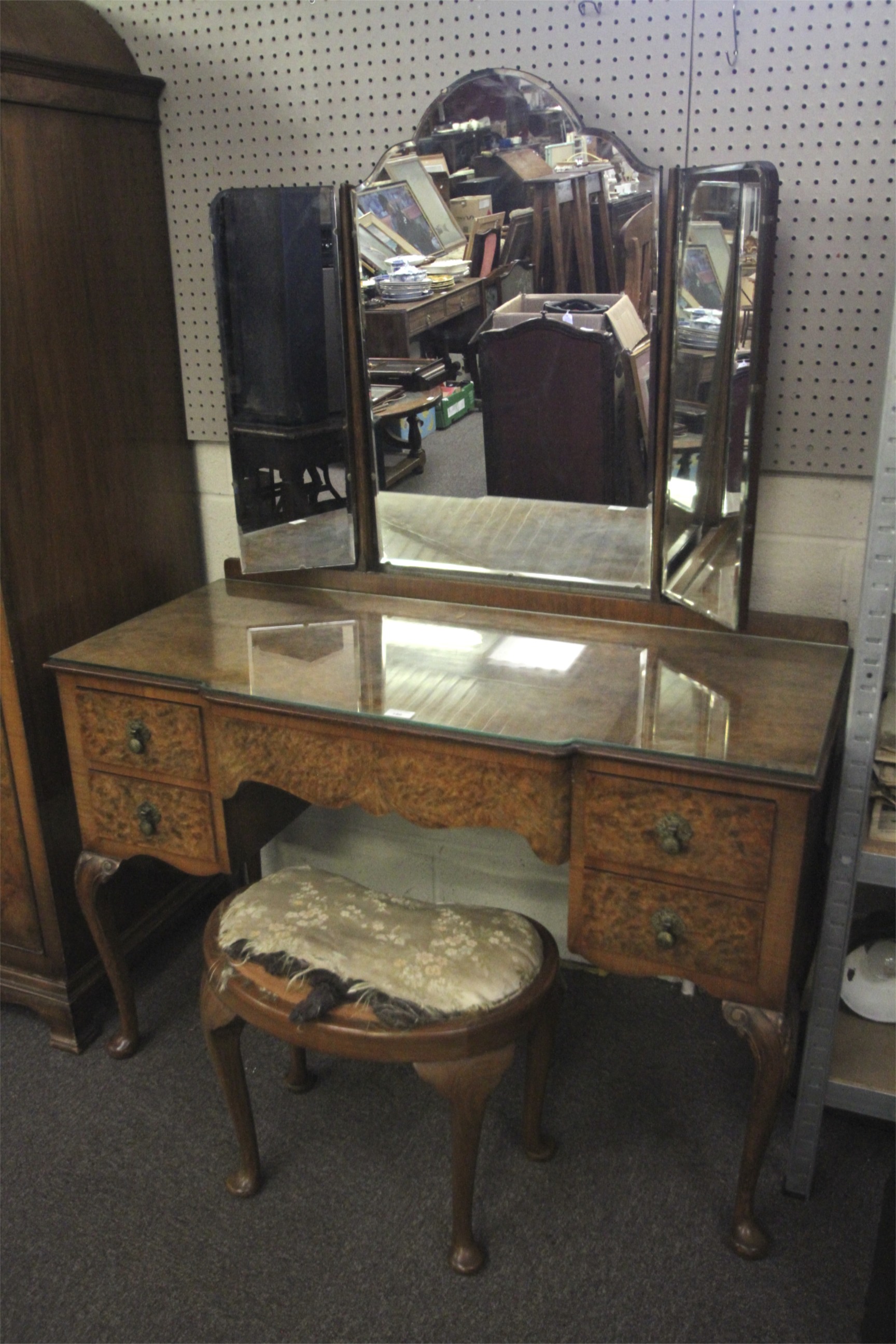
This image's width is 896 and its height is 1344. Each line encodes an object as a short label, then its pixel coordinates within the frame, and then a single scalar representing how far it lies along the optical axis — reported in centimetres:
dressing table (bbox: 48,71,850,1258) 153
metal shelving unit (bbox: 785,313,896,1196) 146
